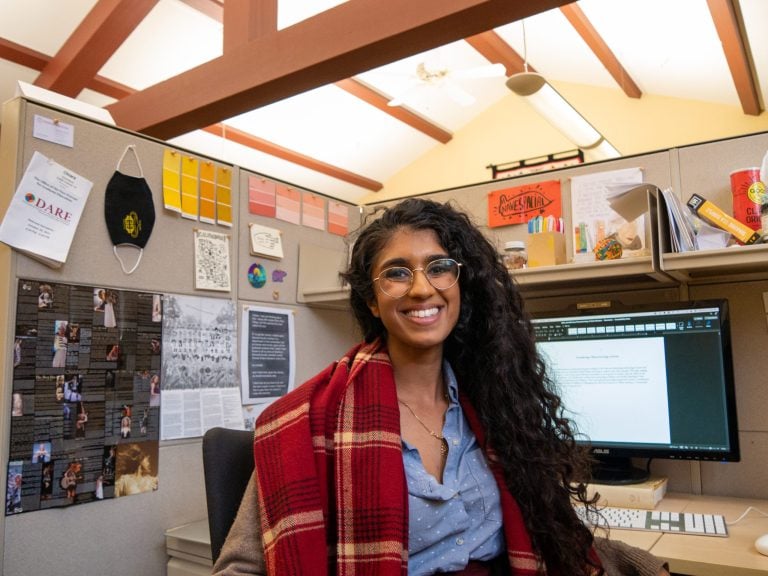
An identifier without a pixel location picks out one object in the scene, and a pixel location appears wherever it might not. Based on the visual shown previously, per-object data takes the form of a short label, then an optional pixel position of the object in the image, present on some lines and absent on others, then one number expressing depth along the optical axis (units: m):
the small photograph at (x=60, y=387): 1.31
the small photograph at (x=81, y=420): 1.33
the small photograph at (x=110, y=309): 1.42
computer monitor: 1.46
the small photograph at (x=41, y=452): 1.26
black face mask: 1.45
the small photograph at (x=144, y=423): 1.45
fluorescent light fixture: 3.70
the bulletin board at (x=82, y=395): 1.26
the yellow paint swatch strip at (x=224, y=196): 1.70
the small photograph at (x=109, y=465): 1.37
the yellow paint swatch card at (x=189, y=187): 1.61
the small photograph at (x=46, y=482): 1.27
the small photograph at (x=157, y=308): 1.51
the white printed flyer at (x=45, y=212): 1.27
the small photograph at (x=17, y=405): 1.24
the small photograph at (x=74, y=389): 1.33
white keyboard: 1.25
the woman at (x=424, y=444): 0.97
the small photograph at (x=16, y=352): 1.25
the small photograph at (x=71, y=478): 1.30
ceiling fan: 4.71
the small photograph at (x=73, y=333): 1.34
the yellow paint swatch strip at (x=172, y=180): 1.57
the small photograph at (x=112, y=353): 1.41
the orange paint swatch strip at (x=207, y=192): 1.66
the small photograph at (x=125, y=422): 1.41
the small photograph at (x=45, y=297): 1.30
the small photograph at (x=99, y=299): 1.40
